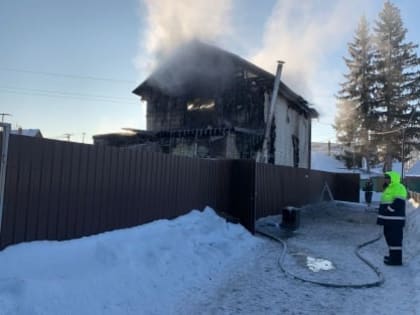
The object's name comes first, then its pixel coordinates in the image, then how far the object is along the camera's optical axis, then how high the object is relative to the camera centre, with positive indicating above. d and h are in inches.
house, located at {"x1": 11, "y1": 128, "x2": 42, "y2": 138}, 1431.3 +129.9
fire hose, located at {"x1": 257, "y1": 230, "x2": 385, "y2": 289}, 220.8 -62.5
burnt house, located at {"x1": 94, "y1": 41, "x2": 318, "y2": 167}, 748.0 +139.6
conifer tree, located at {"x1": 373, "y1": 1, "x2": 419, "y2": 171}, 1362.0 +361.6
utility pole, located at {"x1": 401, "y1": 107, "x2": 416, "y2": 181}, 1343.5 +229.8
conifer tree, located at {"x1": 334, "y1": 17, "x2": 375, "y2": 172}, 1438.2 +319.8
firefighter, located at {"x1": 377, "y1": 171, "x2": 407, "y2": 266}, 275.0 -26.6
